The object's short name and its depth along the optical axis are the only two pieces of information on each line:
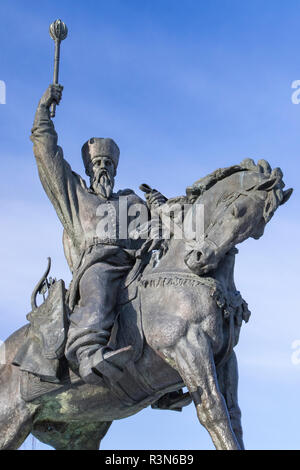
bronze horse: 17.33
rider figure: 17.92
